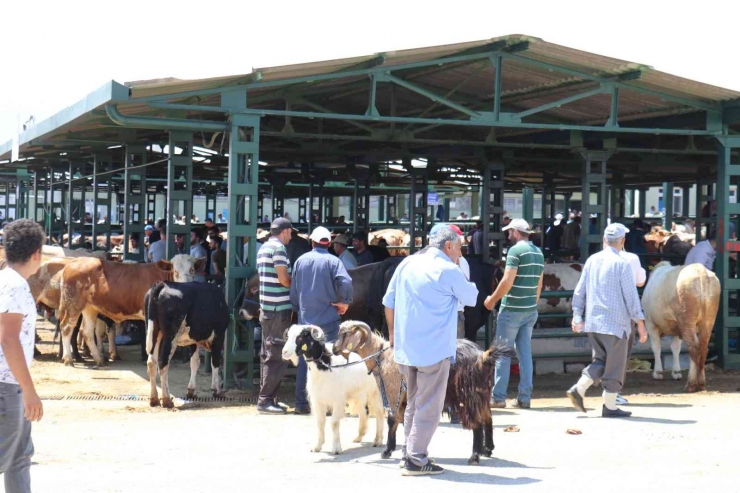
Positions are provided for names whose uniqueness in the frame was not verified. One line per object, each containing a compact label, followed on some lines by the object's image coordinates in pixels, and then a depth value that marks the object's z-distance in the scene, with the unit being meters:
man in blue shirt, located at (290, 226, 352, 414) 10.48
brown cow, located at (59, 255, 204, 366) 14.57
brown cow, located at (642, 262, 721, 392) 13.00
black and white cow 11.55
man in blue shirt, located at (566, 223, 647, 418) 10.12
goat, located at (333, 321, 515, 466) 8.02
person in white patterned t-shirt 5.23
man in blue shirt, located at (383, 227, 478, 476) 7.42
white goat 8.54
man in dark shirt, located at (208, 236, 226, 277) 17.14
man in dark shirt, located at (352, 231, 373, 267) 17.18
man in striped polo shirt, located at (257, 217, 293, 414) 11.01
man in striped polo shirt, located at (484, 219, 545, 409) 10.94
